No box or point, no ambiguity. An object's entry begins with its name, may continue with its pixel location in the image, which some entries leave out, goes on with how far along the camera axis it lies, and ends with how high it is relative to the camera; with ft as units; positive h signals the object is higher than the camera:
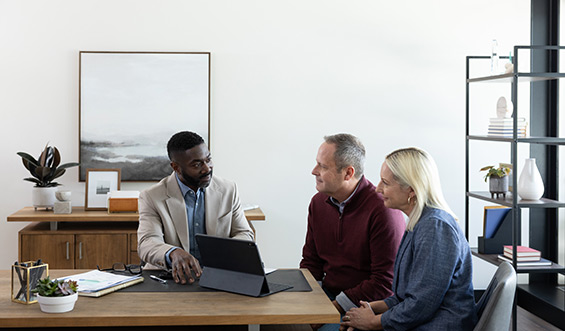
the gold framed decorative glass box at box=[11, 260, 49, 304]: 7.42 -1.36
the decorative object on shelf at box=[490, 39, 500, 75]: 13.98 +2.42
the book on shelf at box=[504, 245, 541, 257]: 13.51 -1.75
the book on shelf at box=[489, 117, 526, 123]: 13.48 +1.04
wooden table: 6.88 -1.61
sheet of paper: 7.89 -1.48
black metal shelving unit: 12.86 -1.08
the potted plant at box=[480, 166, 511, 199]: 13.83 -0.26
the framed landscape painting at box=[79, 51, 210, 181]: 15.24 +1.41
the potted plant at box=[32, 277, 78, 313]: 6.99 -1.44
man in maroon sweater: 9.09 -0.92
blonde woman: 7.42 -1.11
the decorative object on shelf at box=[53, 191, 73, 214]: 13.98 -0.85
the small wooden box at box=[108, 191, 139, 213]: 14.12 -0.86
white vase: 13.39 -0.29
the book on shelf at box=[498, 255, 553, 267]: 13.41 -1.98
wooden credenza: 13.80 -1.71
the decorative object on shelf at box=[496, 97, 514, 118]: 13.75 +1.31
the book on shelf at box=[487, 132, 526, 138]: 13.55 +0.72
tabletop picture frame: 14.78 -0.49
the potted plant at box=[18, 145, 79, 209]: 14.26 -0.17
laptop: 7.73 -1.27
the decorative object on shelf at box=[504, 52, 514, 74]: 13.46 +2.15
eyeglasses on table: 8.83 -1.44
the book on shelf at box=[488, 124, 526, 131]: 13.57 +0.89
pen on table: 8.38 -1.51
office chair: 7.16 -1.55
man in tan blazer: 9.62 -0.61
